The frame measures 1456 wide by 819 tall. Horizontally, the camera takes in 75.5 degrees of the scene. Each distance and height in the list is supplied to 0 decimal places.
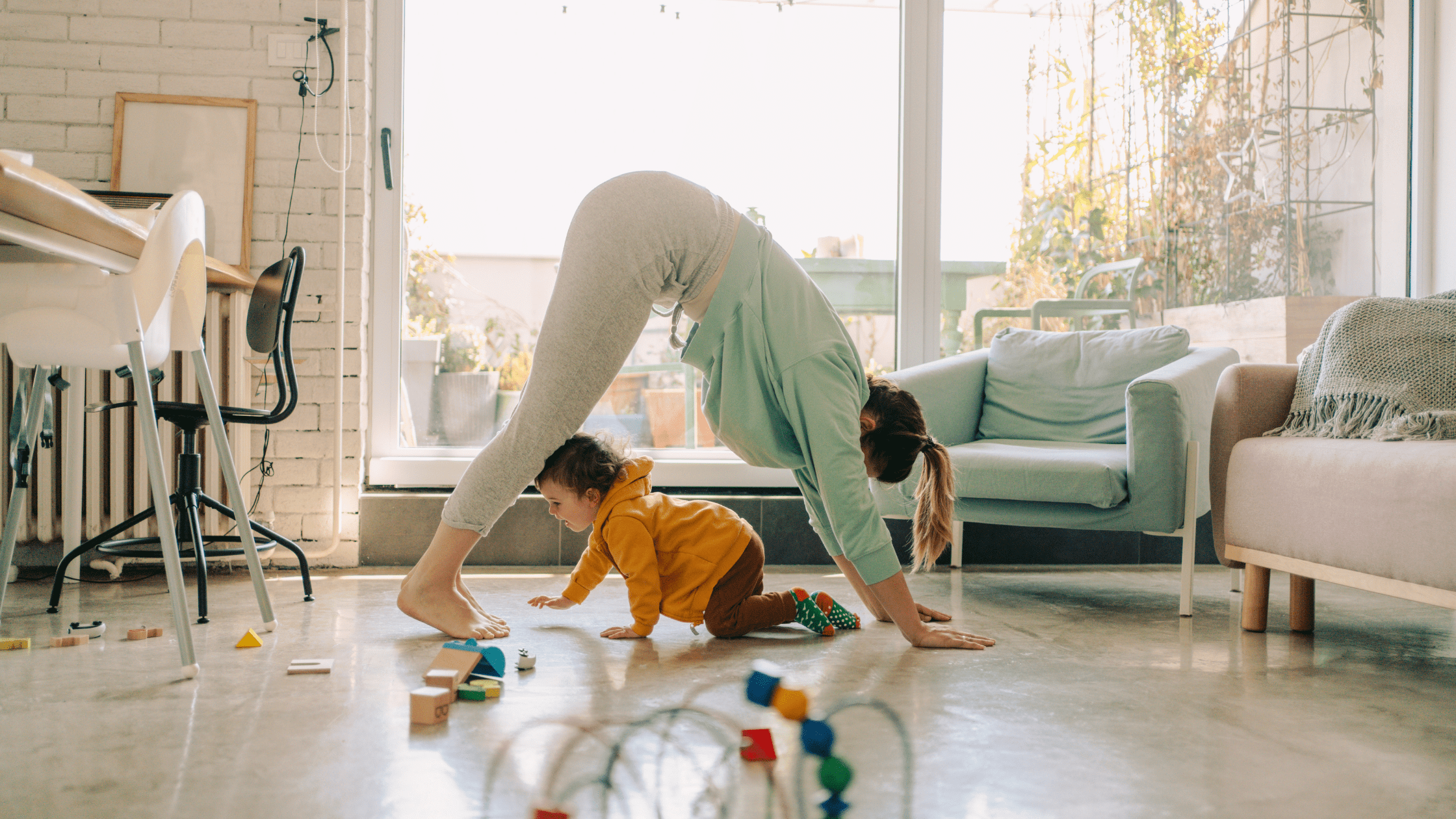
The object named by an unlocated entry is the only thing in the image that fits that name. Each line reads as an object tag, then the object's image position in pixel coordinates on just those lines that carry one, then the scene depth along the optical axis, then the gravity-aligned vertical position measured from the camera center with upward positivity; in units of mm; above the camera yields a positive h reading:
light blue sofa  2205 -142
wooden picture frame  2748 +727
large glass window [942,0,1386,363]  3334 +908
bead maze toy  858 -435
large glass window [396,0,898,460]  3168 +884
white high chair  1573 +146
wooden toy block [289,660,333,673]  1600 -451
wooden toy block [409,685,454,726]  1314 -423
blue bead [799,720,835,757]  774 -270
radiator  2598 -135
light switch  2816 +1058
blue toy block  1534 -420
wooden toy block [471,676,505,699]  1452 -438
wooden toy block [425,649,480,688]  1488 -411
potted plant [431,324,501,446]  3166 +49
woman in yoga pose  1678 +102
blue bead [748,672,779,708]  794 -234
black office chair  2205 -27
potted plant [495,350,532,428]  3193 +96
